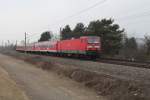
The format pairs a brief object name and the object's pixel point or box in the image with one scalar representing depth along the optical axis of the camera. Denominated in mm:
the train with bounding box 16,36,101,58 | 27516
